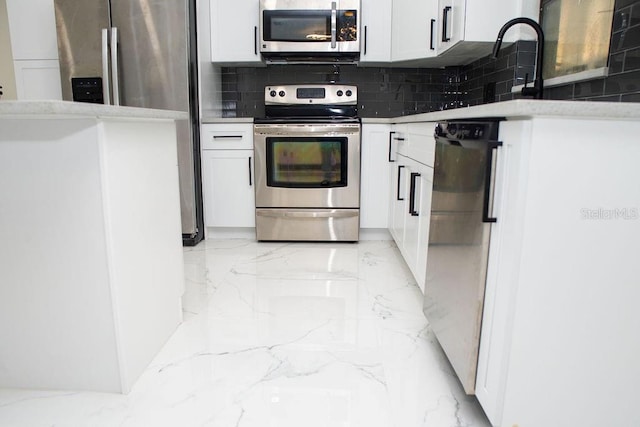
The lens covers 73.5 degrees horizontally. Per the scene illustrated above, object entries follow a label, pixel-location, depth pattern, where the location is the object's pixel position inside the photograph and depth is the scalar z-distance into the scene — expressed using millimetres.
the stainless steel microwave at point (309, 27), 3115
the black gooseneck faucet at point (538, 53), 1616
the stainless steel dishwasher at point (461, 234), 1119
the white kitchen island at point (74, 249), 1227
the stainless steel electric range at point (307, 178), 2988
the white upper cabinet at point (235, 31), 3186
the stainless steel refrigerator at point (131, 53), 2764
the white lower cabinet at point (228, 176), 3073
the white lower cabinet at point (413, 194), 1942
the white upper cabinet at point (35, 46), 2961
